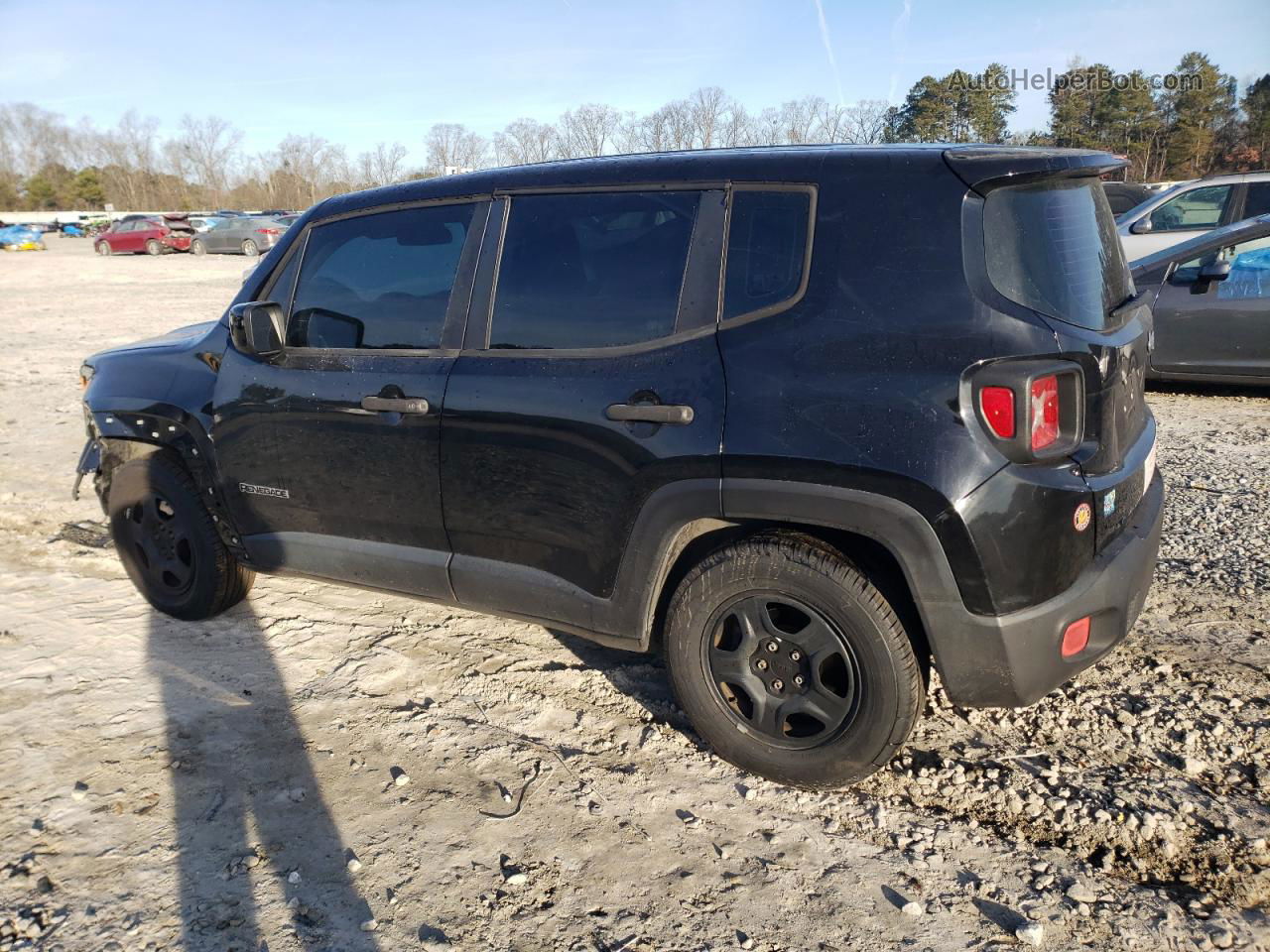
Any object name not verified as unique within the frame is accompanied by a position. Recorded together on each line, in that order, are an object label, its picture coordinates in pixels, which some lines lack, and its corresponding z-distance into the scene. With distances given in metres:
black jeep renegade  2.47
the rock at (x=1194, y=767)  2.88
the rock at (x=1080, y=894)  2.39
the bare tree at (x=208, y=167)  94.25
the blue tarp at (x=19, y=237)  40.81
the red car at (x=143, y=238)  35.72
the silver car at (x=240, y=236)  33.69
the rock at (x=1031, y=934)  2.25
